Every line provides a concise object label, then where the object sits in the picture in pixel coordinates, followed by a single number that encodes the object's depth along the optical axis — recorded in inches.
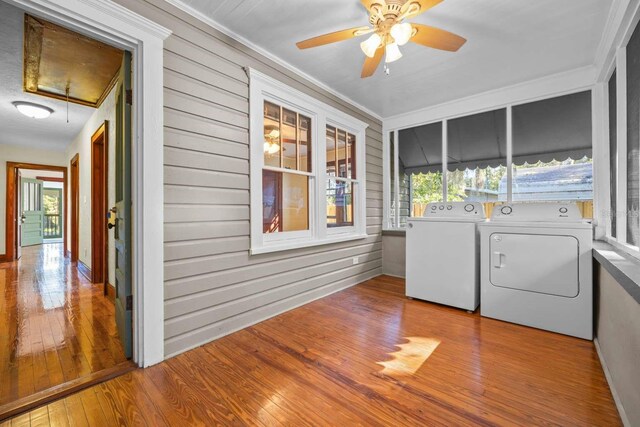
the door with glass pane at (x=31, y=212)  287.3
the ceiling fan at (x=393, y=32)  64.6
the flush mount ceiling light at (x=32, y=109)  136.6
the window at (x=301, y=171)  96.2
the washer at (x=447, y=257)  107.4
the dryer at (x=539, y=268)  85.4
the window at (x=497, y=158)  114.3
